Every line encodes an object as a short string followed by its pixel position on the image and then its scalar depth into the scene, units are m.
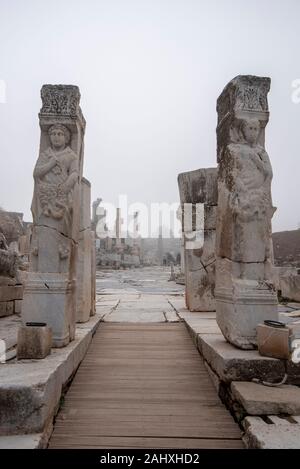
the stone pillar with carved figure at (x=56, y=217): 3.56
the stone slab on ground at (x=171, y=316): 5.48
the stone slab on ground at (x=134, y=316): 5.52
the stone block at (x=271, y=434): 2.04
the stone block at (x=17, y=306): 6.92
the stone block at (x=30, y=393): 2.30
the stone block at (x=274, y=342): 3.01
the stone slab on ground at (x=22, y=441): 2.13
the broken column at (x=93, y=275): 5.74
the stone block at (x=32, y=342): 3.03
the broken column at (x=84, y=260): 5.05
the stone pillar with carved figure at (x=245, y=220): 3.45
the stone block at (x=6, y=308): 6.30
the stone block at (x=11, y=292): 6.33
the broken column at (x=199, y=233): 6.29
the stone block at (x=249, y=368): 2.96
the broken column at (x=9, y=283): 6.39
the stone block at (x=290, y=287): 8.28
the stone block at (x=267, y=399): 2.48
